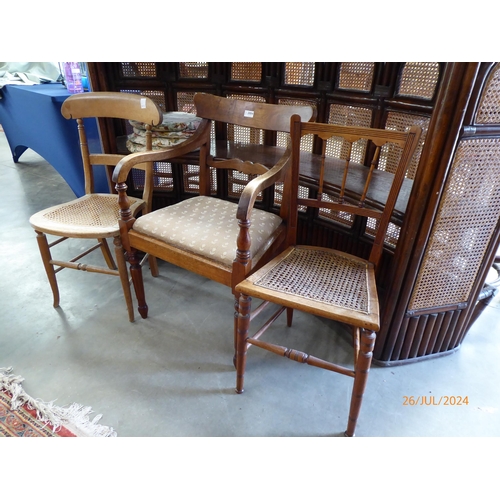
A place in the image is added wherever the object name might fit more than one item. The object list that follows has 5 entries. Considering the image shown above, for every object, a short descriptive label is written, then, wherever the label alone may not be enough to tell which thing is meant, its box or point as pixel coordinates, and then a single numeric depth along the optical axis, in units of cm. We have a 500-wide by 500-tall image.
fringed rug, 124
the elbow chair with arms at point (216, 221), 126
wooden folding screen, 109
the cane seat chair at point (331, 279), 108
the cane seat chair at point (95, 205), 155
